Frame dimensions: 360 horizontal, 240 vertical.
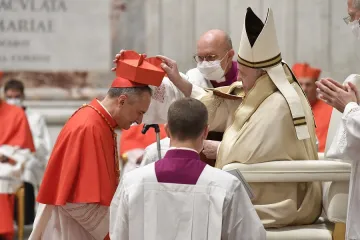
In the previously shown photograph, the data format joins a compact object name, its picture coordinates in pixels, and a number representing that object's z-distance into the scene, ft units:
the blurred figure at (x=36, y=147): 57.52
